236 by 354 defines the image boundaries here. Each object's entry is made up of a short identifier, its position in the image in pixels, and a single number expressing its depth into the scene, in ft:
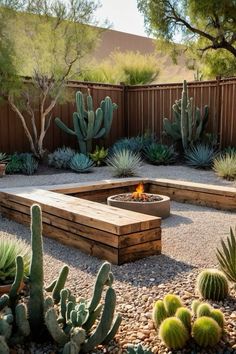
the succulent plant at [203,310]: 8.33
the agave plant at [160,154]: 34.45
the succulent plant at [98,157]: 33.27
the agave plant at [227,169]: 27.61
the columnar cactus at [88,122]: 34.17
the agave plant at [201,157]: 32.94
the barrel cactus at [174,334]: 7.80
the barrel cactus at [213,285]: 9.60
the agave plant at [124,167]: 27.89
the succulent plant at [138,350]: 7.16
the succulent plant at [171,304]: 8.54
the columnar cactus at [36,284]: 8.01
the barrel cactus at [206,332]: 7.82
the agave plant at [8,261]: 9.98
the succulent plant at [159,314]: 8.45
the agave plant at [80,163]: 30.71
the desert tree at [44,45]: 31.32
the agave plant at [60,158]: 32.48
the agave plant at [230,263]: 10.14
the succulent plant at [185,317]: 8.11
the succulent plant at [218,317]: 8.25
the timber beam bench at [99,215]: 12.76
